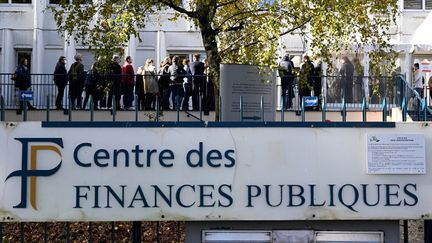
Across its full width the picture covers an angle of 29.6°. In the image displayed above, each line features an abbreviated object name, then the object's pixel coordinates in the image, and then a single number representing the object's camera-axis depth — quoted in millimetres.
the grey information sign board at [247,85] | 13344
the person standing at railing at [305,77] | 15992
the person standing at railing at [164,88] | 20047
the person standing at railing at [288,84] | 19719
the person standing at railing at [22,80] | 21375
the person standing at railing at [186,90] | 19469
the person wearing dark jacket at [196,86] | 19930
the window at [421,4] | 31141
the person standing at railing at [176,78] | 20141
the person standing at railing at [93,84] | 19594
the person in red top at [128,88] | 19969
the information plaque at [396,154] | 8117
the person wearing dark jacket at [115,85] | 19734
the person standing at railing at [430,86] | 22805
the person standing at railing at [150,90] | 19859
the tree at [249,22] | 13328
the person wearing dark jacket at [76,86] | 19875
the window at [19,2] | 30444
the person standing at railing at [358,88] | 21375
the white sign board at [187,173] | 8070
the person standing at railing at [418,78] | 25334
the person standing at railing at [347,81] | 21484
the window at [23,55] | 30672
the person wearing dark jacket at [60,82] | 20731
